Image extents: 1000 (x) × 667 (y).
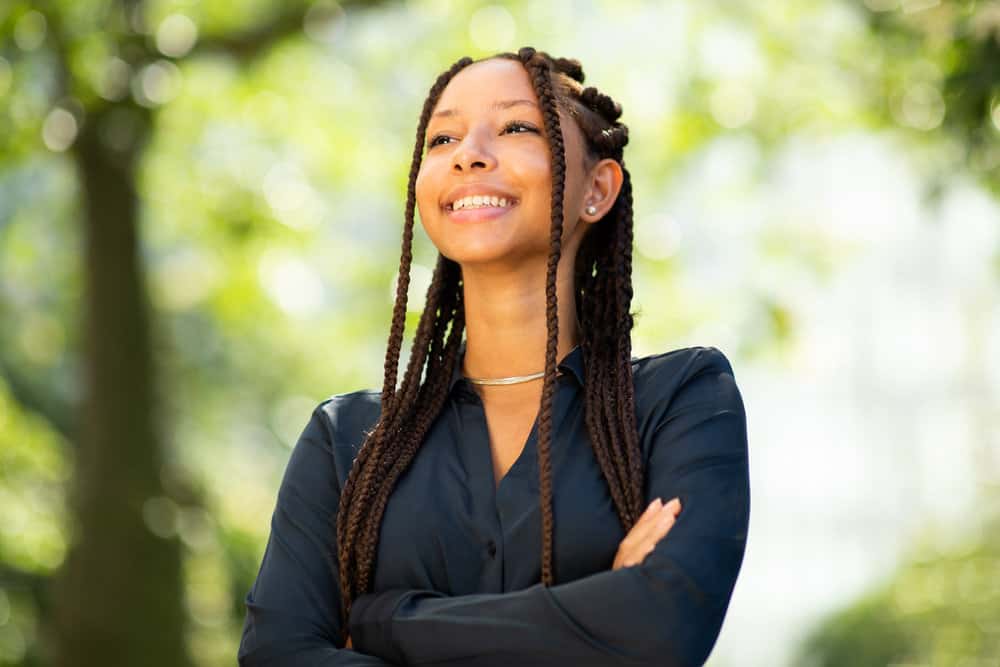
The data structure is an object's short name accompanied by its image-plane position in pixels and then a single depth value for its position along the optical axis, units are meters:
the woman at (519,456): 2.31
